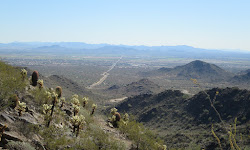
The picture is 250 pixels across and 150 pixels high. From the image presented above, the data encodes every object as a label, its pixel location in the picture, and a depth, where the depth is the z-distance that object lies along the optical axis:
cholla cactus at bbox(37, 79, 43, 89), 20.20
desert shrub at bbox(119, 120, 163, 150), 17.91
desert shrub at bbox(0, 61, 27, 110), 13.85
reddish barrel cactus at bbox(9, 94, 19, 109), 13.99
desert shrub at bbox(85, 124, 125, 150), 14.95
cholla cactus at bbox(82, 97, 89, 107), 24.11
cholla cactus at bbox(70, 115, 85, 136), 15.52
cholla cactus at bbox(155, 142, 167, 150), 17.66
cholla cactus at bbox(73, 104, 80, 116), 18.33
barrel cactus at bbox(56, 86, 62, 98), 22.51
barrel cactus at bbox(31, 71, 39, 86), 20.66
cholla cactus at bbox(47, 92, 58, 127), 16.99
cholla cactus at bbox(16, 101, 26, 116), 13.70
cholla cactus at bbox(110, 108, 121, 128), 23.39
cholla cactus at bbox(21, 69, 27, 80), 19.03
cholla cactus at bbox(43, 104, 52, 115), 15.48
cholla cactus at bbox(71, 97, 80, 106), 20.84
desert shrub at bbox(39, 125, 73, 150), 12.59
